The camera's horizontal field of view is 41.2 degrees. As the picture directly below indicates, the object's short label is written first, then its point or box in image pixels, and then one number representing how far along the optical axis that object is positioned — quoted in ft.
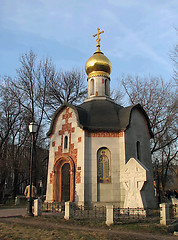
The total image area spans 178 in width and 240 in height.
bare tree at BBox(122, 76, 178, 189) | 74.28
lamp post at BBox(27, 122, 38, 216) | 37.86
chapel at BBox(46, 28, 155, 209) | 46.37
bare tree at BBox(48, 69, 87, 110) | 82.60
